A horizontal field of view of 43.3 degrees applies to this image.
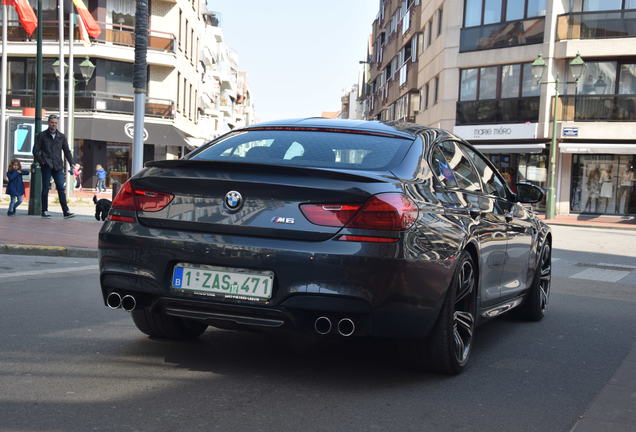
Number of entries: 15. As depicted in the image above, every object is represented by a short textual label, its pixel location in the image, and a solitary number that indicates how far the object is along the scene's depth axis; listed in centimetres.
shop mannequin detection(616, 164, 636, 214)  3359
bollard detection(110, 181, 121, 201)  1264
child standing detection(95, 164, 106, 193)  4219
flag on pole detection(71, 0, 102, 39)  3144
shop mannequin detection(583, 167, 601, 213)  3431
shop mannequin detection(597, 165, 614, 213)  3400
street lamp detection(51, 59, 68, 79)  2941
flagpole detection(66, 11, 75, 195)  3023
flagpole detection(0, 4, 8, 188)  2427
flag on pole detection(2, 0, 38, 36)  2590
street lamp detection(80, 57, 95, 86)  2838
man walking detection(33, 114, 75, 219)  1502
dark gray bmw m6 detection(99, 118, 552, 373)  396
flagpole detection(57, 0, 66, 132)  2884
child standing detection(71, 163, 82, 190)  4238
